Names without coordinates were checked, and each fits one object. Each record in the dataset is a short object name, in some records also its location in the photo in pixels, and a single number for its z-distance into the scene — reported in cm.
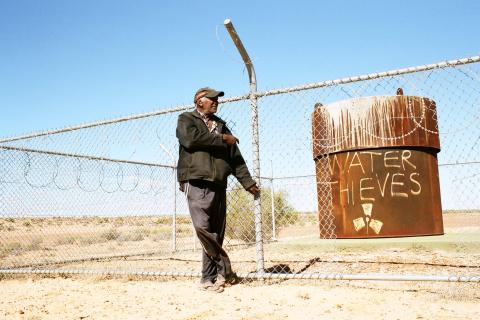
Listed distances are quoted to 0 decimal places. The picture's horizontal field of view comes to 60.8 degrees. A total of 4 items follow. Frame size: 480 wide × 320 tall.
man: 364
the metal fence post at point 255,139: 396
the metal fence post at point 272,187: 917
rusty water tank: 608
